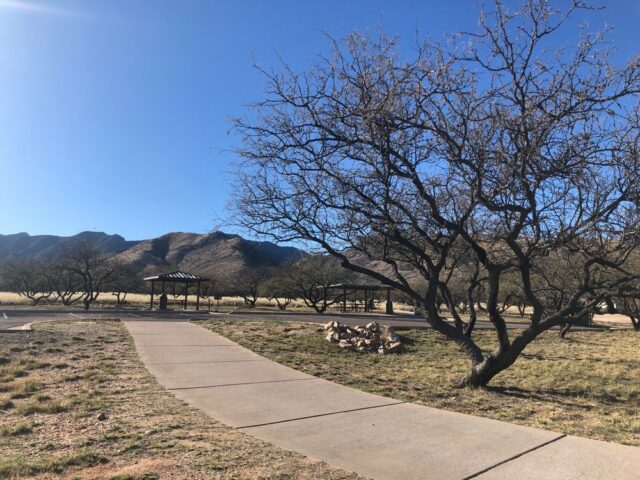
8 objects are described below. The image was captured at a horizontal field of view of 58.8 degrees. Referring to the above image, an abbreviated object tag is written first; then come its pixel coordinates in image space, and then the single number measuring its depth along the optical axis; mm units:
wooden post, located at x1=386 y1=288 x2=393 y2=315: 46375
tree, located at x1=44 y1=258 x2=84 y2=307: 46650
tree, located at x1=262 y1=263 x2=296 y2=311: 52531
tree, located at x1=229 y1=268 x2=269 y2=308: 54641
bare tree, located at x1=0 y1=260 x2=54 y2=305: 51188
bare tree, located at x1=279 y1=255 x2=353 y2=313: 47919
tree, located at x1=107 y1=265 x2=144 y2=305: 47588
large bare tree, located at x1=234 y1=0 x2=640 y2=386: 8109
